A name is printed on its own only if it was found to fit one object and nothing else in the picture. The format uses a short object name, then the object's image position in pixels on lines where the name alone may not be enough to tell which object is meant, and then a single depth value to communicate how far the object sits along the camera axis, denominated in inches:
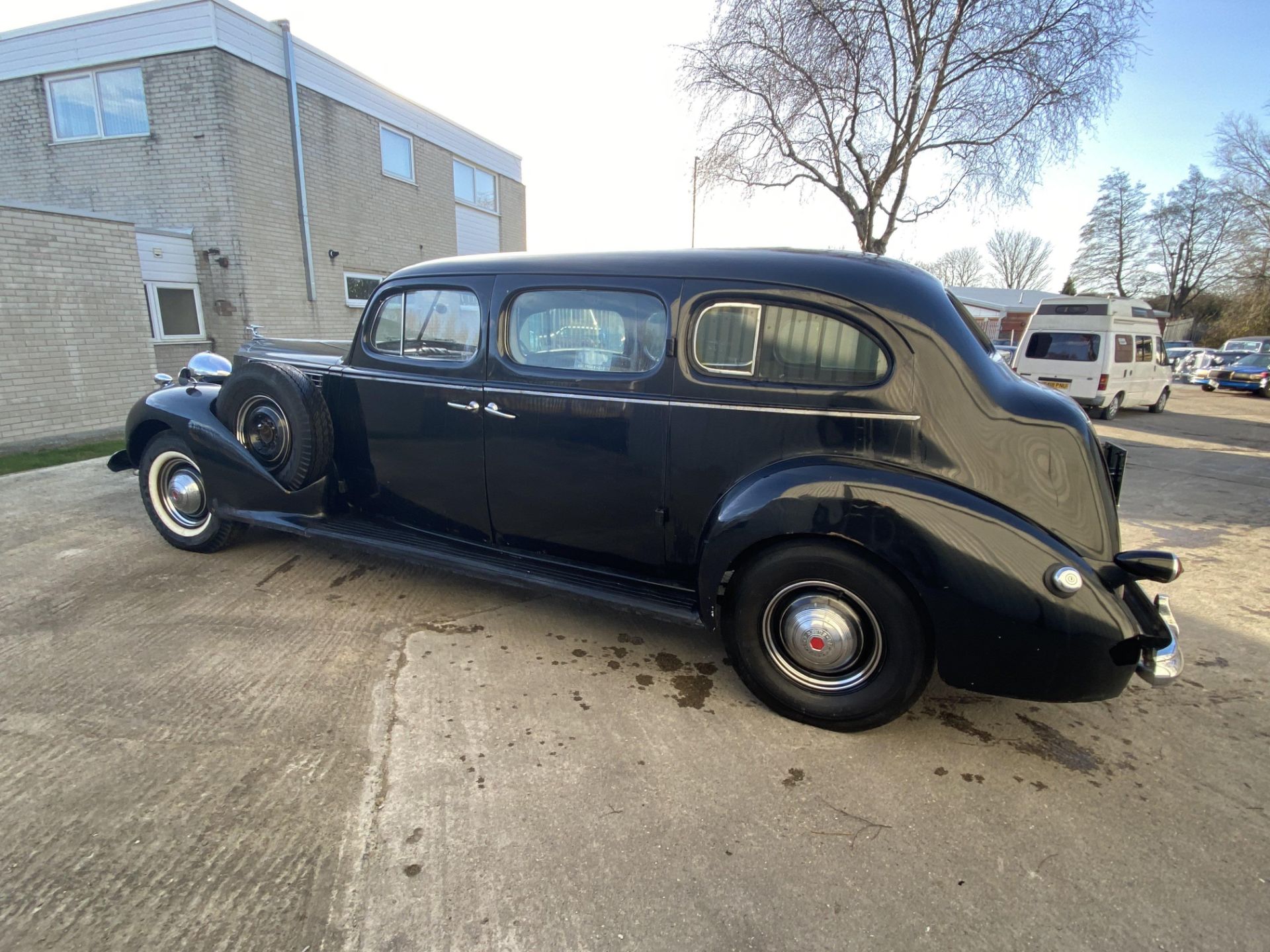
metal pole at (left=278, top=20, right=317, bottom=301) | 445.4
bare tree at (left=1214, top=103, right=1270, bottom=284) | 1245.1
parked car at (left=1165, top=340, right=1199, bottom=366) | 1125.1
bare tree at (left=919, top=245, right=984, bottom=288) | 2534.4
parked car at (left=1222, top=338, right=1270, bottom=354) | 853.2
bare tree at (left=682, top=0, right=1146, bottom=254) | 418.0
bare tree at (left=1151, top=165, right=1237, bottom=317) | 1625.2
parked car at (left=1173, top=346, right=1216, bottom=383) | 904.9
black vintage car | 91.2
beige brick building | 409.7
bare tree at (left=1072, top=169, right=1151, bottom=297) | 1808.6
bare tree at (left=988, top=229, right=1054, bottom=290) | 2486.5
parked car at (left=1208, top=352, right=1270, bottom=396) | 758.5
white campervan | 483.8
